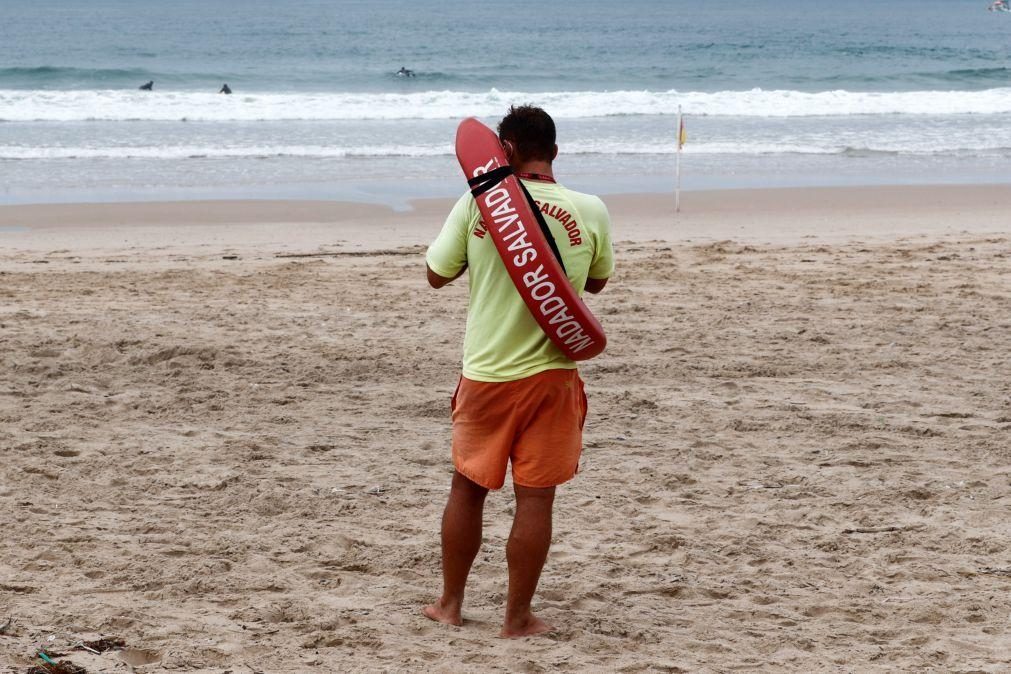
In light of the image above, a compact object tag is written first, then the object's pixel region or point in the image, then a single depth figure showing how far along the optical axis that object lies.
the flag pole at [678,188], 26.03
